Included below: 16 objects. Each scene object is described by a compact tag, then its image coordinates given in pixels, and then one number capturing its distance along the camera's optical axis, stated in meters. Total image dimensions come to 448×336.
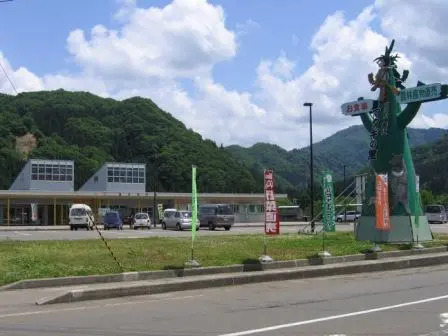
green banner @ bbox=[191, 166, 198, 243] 16.62
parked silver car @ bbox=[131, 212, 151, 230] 52.58
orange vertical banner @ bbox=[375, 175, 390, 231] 22.12
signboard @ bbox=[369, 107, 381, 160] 26.89
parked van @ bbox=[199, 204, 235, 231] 46.69
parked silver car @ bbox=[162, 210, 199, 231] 47.22
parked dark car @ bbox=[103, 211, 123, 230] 51.31
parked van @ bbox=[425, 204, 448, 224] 65.56
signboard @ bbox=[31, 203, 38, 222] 66.42
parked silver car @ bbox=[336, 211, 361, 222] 73.05
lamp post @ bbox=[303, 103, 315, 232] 47.75
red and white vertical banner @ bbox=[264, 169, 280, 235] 17.69
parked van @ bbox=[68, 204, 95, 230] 51.25
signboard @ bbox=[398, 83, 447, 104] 24.34
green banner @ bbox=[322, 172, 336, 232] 30.47
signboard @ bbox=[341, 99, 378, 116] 27.48
